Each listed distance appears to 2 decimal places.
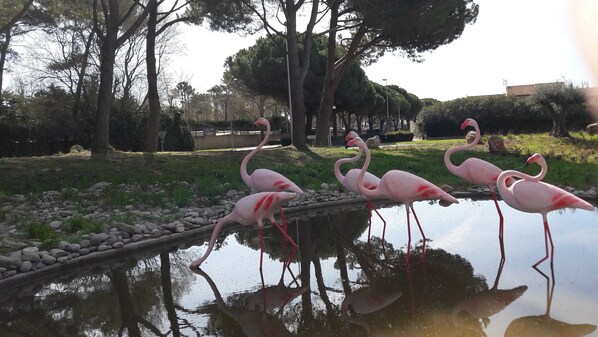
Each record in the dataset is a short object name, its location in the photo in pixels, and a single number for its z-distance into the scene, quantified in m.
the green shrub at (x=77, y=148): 21.15
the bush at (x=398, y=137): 41.00
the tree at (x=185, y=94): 54.08
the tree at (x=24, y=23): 23.35
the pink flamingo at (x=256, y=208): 6.24
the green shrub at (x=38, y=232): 7.70
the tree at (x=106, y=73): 15.66
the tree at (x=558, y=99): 23.17
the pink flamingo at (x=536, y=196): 5.68
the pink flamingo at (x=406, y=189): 6.64
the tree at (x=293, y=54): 20.39
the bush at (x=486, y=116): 38.34
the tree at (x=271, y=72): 38.03
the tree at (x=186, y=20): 19.14
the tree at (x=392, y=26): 19.66
